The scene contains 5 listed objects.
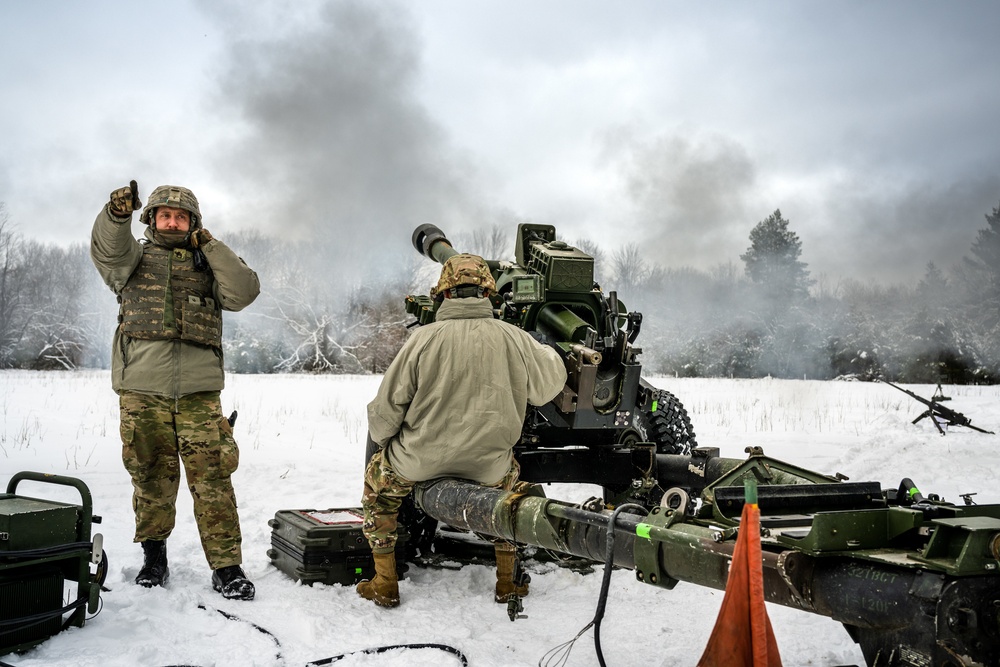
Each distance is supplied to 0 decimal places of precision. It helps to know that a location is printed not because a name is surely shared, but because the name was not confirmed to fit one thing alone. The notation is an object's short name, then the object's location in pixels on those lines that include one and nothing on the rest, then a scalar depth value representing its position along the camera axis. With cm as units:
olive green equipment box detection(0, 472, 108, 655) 316
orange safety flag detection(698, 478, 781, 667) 214
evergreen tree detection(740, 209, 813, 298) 2697
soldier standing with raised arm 425
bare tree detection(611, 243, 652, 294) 2589
